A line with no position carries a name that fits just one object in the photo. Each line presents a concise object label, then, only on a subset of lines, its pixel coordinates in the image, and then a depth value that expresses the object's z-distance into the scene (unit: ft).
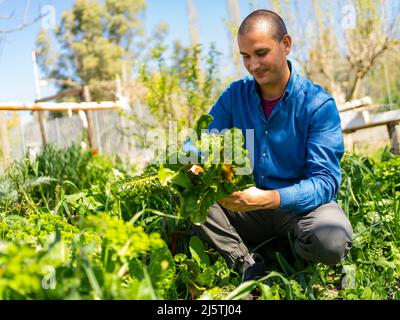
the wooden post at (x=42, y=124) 24.66
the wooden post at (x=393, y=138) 15.50
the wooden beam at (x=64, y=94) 24.59
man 7.23
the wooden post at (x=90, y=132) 23.53
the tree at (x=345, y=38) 25.73
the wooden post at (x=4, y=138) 18.47
